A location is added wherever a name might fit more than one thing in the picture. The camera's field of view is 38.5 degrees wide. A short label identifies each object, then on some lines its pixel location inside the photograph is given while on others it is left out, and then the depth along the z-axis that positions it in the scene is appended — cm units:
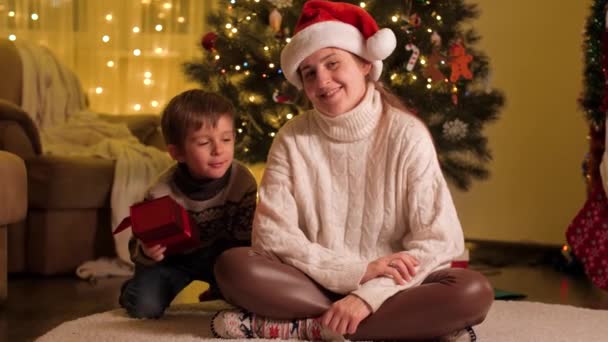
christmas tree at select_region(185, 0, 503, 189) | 308
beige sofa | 297
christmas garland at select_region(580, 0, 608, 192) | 289
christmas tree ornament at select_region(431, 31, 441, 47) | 309
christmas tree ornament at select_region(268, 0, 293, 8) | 306
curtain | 427
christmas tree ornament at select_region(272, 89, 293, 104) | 308
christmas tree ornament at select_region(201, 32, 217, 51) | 321
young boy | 211
